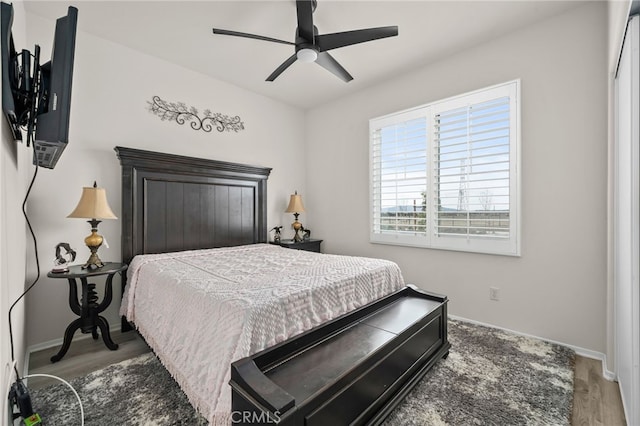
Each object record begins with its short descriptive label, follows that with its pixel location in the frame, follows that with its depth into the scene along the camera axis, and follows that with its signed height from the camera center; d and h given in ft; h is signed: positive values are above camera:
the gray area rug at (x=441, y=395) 5.19 -3.71
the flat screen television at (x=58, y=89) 4.50 +1.99
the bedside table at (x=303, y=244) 12.88 -1.43
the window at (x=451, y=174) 8.87 +1.44
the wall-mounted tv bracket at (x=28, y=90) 4.27 +1.90
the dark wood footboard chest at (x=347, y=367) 3.63 -2.47
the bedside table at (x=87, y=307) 7.38 -2.56
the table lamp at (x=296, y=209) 13.58 +0.20
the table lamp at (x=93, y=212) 7.62 +0.01
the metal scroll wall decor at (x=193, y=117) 10.36 +3.82
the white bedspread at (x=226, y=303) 4.41 -1.76
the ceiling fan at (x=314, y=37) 6.52 +4.30
